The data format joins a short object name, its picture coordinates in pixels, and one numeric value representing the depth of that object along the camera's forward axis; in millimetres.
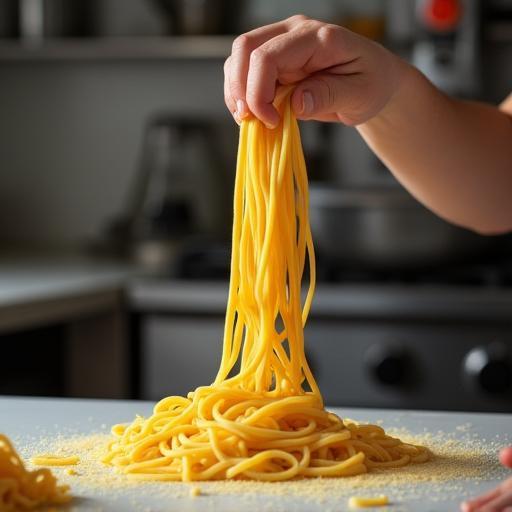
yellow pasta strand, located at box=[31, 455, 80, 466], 944
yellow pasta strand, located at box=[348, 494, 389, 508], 863
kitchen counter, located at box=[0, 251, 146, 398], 1622
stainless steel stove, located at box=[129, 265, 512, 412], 1618
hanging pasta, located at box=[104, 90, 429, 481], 938
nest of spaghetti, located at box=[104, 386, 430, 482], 930
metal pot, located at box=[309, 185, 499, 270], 1757
